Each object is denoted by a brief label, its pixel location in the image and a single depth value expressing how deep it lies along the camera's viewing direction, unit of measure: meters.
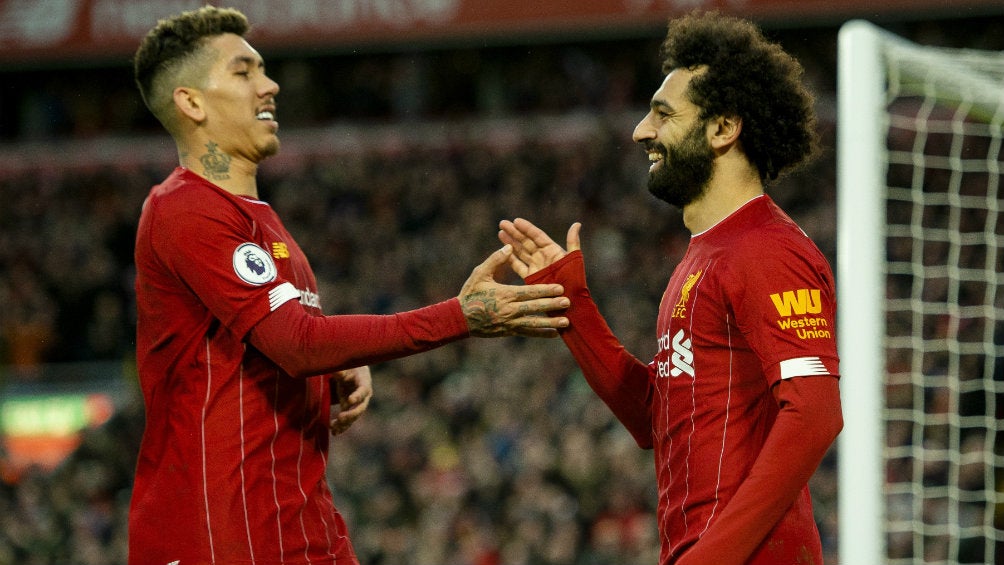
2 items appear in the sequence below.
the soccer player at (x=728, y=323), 5.61
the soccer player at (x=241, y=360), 6.65
